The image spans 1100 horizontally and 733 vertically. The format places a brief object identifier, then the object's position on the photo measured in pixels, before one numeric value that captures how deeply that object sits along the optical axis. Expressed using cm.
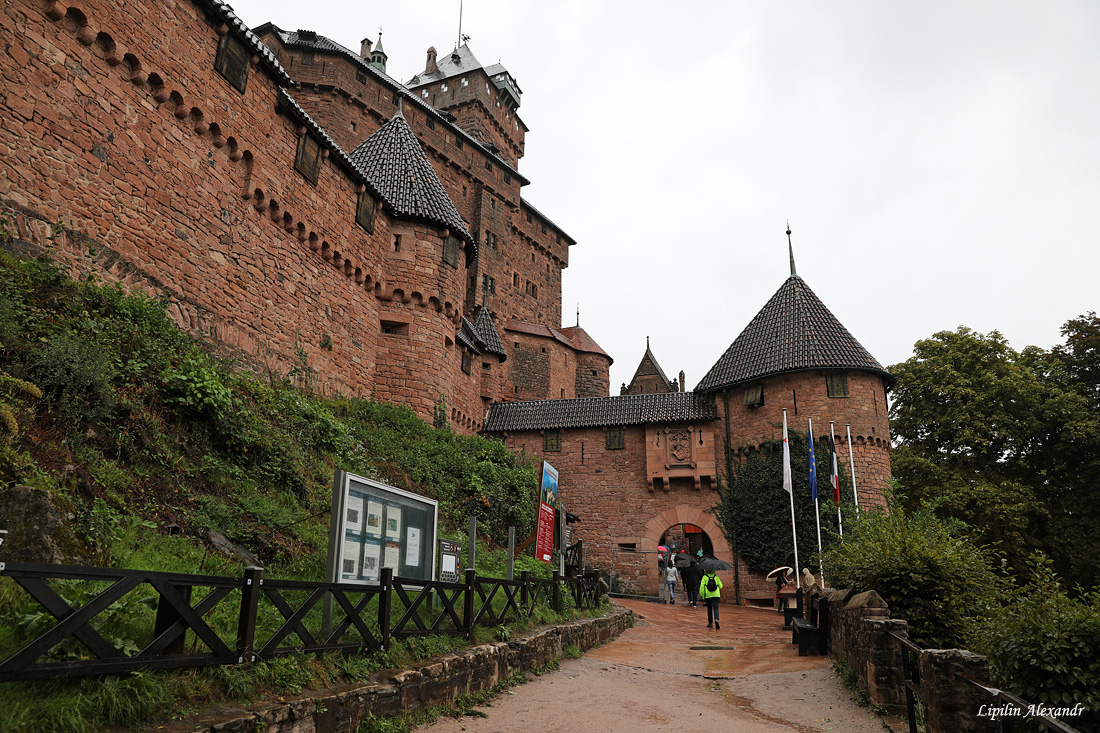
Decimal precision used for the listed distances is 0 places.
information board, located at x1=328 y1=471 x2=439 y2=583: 551
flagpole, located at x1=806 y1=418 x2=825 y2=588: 1812
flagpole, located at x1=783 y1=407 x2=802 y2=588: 1867
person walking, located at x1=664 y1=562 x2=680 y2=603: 2022
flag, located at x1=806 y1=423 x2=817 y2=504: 1816
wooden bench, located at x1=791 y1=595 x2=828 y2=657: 991
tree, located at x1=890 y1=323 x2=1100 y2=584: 2198
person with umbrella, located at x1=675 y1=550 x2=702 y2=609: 1911
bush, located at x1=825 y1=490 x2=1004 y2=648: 706
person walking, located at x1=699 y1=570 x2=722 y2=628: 1388
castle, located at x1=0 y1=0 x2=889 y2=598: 948
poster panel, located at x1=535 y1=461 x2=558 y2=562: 966
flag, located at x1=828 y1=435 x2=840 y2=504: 1817
